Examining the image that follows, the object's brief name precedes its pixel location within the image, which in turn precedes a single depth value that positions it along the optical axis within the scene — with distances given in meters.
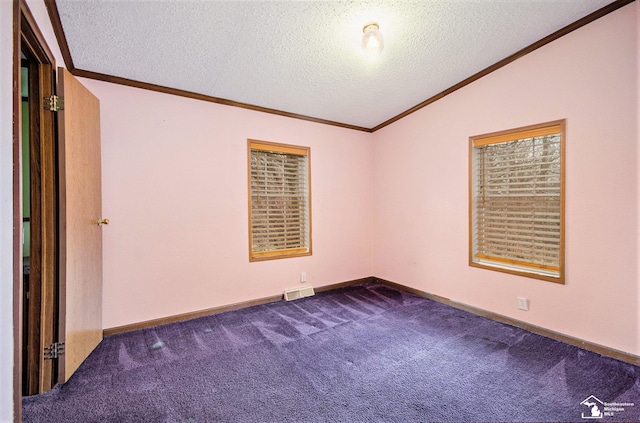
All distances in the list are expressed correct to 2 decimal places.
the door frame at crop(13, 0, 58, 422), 1.88
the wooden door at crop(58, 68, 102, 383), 1.97
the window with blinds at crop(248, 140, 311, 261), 3.58
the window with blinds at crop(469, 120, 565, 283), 2.66
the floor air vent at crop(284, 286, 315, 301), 3.70
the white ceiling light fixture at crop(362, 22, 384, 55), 2.24
